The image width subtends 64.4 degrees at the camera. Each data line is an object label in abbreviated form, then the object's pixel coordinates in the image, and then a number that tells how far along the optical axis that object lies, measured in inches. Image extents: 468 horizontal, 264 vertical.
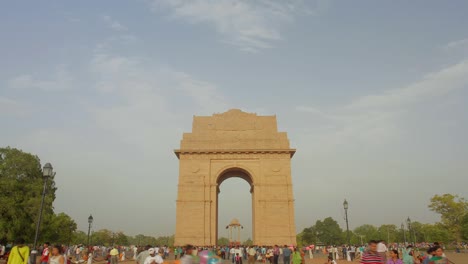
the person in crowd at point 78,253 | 1092.5
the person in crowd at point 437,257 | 276.8
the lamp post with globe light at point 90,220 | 964.0
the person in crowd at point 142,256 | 386.6
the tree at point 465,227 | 2132.1
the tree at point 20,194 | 1201.4
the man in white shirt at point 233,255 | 923.4
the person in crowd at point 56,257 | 325.1
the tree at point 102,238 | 3762.3
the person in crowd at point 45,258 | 415.8
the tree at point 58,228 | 1432.1
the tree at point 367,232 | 4458.7
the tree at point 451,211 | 2330.2
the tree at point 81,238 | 3634.4
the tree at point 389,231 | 4299.7
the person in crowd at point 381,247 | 405.8
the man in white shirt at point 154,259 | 331.9
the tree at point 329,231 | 4200.3
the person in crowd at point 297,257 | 509.2
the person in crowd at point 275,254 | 892.0
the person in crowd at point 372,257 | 292.7
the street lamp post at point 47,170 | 538.0
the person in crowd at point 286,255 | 775.7
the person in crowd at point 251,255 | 811.5
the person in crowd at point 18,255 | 340.2
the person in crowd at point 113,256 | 747.3
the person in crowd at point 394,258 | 340.2
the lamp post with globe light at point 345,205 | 904.0
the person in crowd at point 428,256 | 308.7
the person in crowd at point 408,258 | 477.4
